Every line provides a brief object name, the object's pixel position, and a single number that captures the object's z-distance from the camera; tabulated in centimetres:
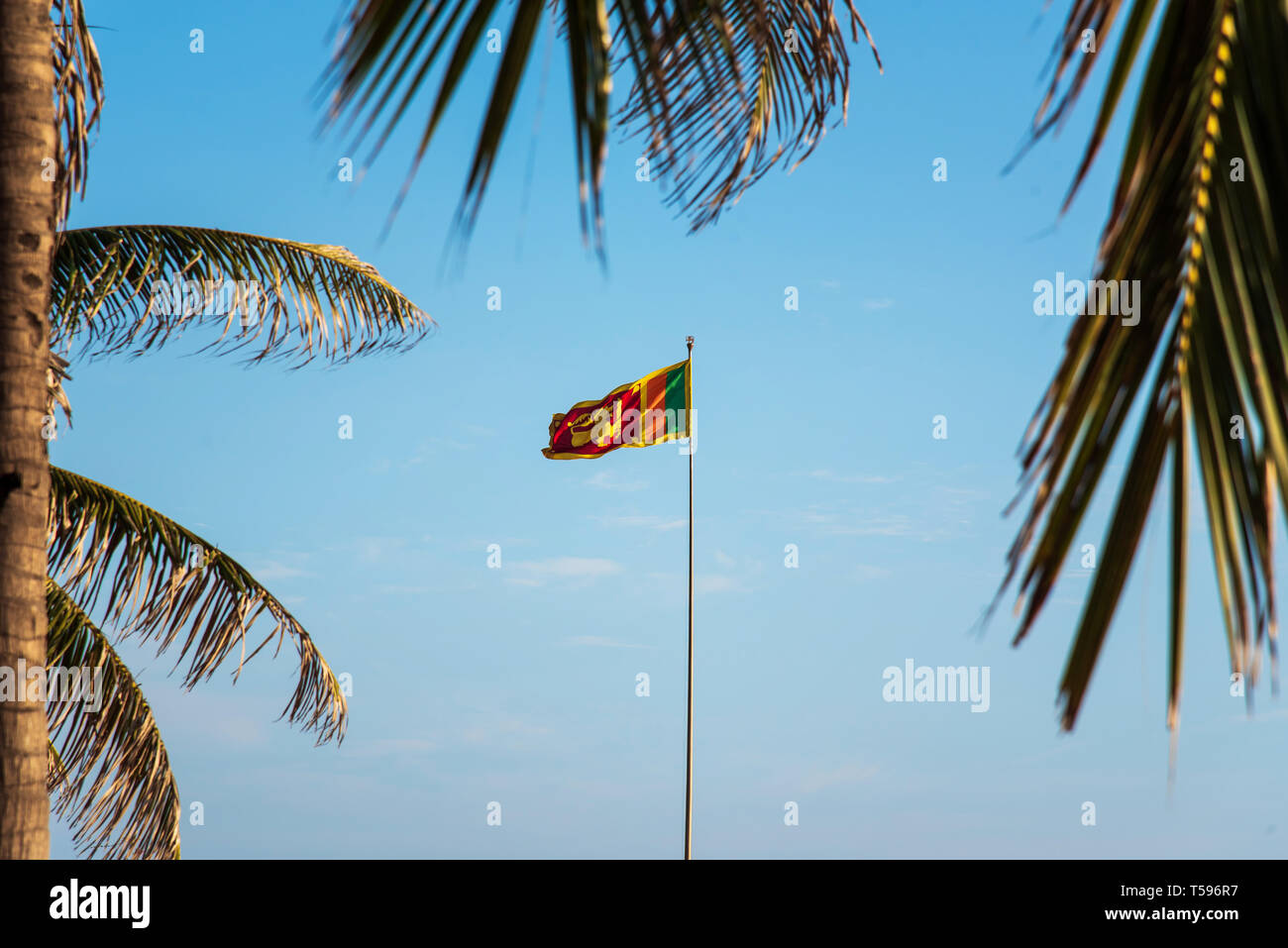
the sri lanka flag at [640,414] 1538
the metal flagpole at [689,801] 1542
